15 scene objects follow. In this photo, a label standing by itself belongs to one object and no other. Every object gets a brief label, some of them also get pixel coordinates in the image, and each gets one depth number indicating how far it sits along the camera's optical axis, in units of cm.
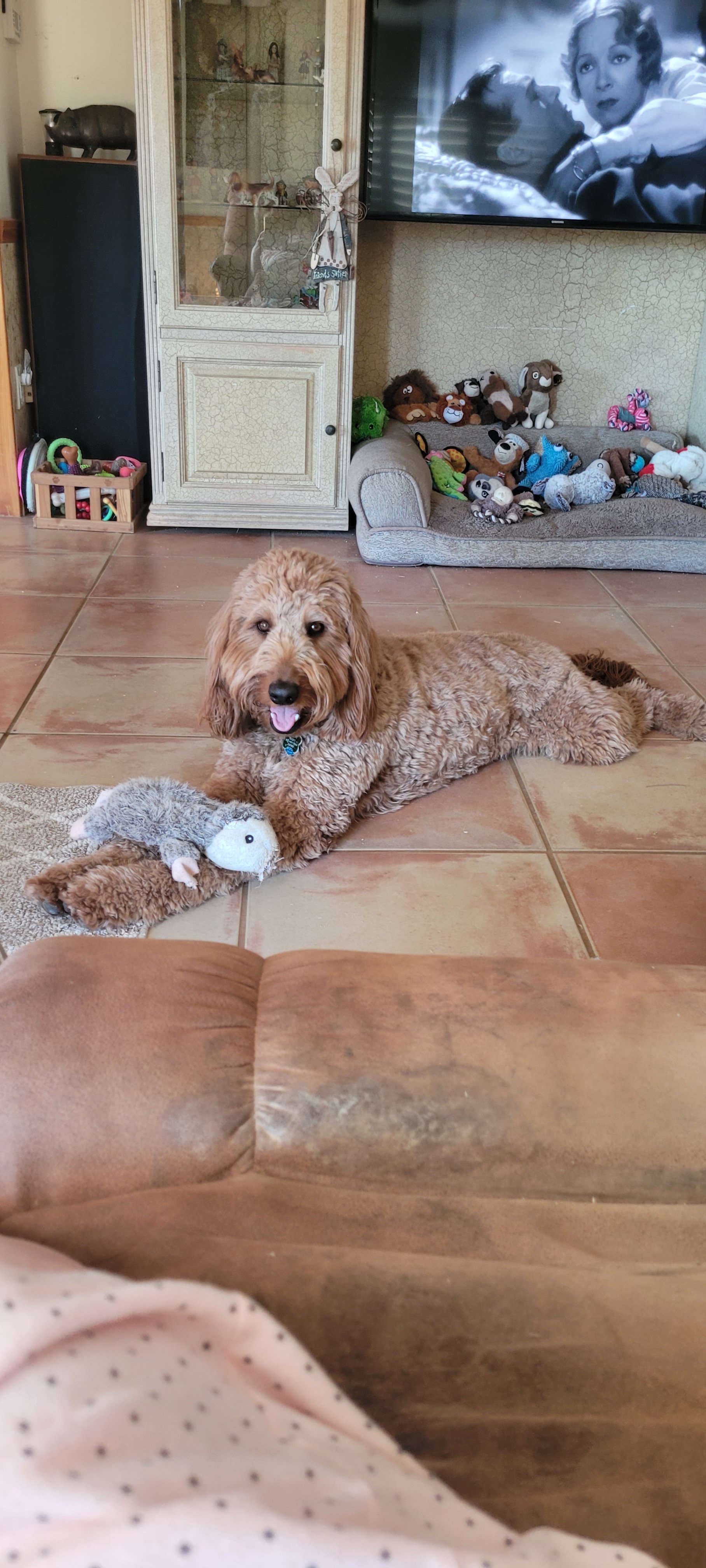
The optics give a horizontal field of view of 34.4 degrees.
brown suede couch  77
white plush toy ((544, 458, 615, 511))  442
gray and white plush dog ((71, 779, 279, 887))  204
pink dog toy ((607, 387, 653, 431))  493
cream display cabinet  380
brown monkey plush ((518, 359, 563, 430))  480
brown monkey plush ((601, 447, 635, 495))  459
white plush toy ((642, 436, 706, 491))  468
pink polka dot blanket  53
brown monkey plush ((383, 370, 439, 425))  478
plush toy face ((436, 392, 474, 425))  476
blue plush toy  462
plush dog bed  404
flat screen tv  401
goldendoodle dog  203
